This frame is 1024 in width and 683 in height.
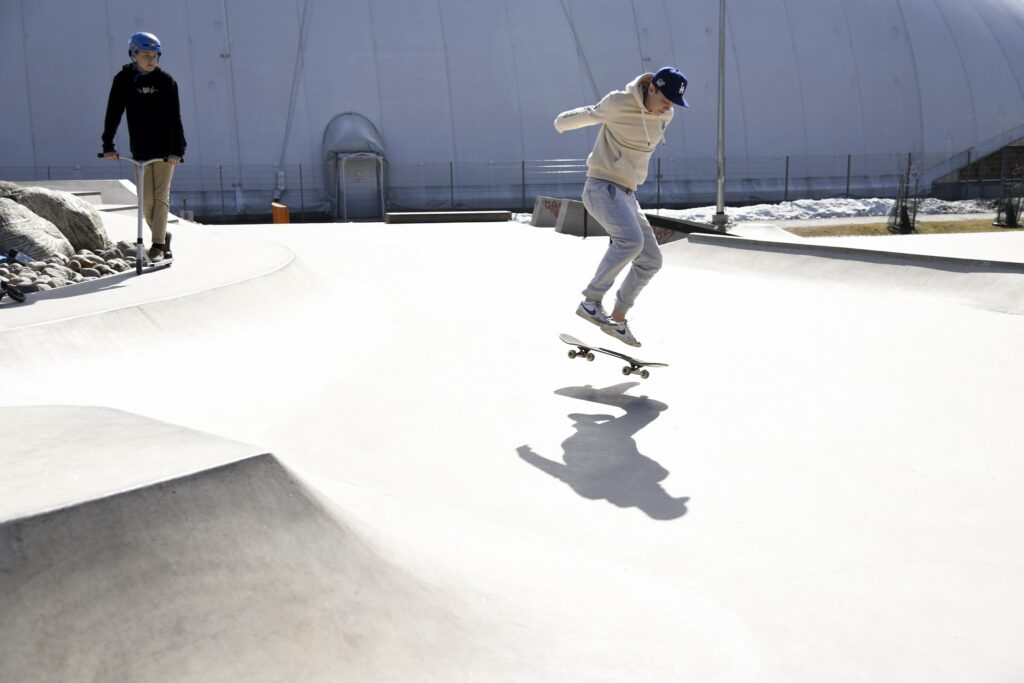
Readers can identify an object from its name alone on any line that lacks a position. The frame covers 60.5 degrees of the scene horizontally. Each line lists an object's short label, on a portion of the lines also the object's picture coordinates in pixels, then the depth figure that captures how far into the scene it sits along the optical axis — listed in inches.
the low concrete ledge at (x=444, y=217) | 971.9
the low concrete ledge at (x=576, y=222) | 773.3
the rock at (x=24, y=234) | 315.6
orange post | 1126.9
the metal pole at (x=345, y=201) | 1249.9
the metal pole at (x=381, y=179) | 1237.3
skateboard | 227.6
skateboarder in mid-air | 218.5
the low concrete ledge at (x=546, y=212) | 879.1
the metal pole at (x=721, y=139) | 898.1
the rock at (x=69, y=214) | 355.9
